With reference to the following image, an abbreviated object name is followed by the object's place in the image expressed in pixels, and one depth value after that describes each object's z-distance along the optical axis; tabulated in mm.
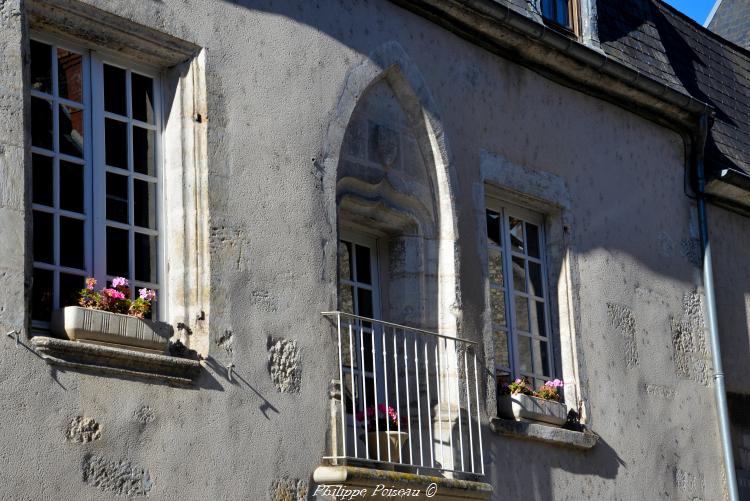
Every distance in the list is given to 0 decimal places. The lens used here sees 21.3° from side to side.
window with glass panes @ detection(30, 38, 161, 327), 9387
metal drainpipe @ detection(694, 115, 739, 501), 14541
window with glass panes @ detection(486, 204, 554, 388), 12904
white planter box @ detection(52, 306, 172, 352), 8951
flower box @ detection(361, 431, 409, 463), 10857
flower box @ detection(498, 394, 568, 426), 12311
